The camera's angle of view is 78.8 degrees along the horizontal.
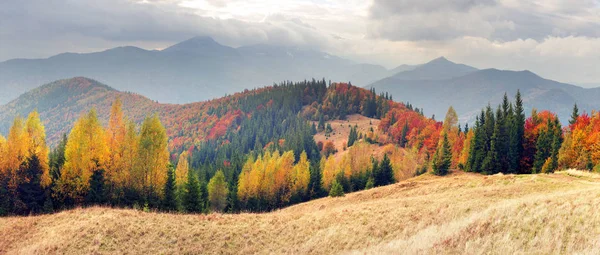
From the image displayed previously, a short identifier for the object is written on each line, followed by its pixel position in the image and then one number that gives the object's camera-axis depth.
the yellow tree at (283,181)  83.19
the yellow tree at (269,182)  78.56
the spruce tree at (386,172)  87.75
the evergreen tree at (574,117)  84.38
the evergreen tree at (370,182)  79.50
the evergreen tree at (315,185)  87.81
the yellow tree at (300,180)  84.87
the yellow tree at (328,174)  92.44
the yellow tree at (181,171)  76.62
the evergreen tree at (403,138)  146.50
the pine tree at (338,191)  62.21
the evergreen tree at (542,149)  70.62
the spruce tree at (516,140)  73.94
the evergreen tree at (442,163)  69.75
